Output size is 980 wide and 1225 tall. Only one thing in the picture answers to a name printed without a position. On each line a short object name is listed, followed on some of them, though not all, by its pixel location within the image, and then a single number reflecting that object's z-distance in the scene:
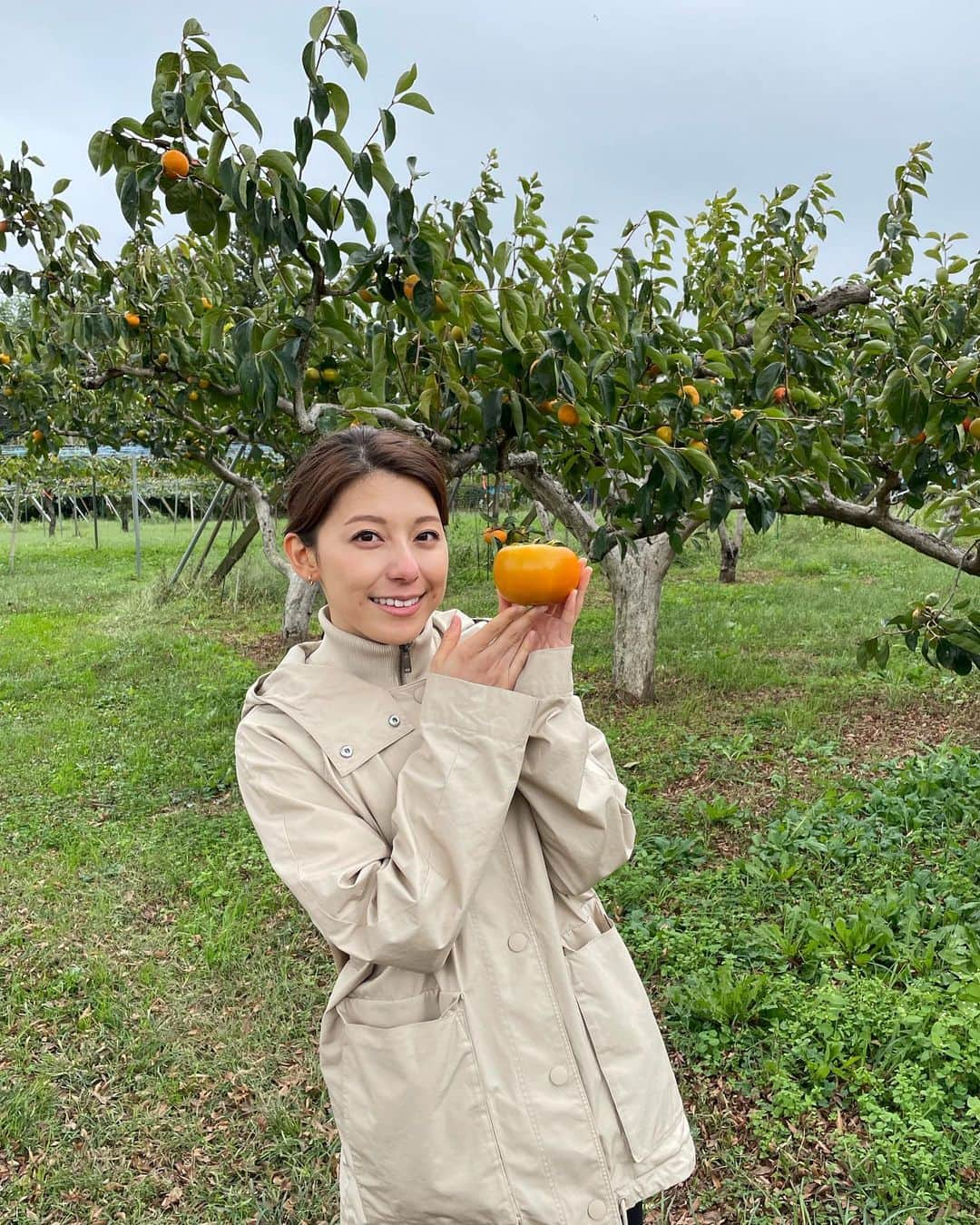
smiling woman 0.99
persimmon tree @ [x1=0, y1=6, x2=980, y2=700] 2.01
